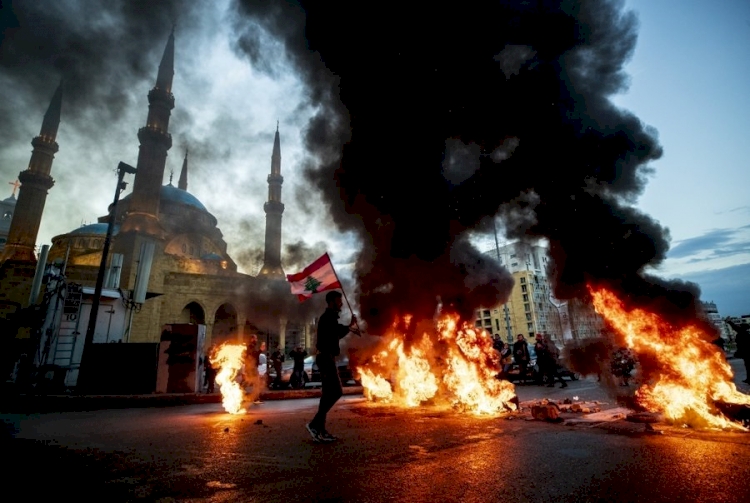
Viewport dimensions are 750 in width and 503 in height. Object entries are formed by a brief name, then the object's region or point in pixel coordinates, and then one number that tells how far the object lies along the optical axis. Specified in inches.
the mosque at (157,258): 1380.4
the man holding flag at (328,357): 209.5
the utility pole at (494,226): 444.4
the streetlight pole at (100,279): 530.9
